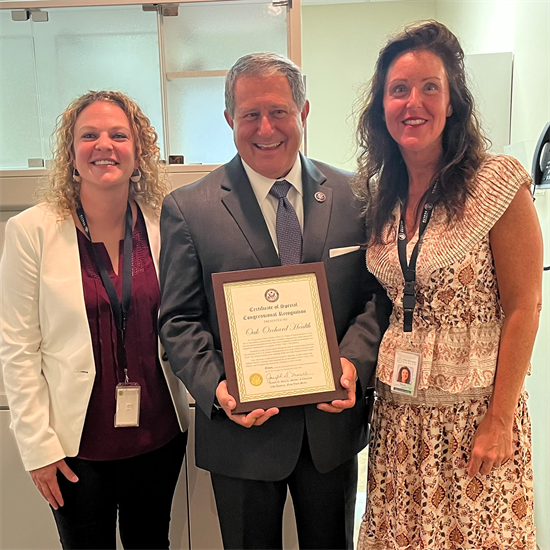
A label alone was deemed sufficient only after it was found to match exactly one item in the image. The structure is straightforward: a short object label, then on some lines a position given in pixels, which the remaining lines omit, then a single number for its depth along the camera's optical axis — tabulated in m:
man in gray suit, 1.41
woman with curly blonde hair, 1.54
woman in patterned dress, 1.26
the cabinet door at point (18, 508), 2.14
